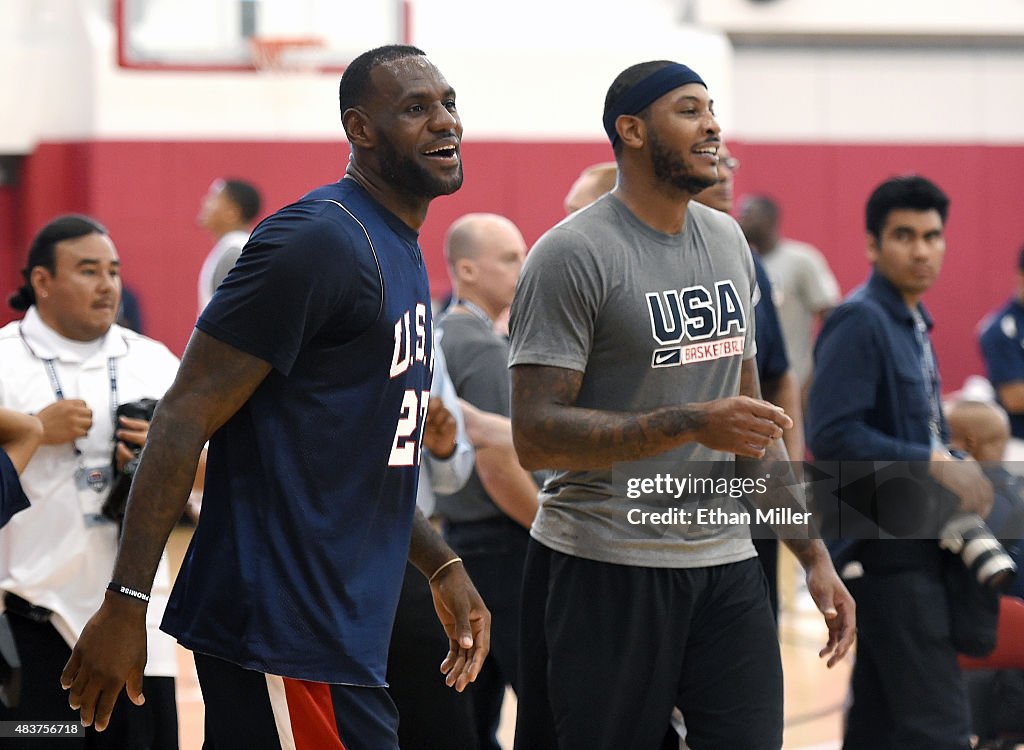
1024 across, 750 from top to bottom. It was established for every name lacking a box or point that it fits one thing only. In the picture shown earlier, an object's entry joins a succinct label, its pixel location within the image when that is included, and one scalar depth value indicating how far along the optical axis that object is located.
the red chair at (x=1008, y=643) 9.37
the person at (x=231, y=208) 16.22
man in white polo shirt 8.12
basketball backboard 22.37
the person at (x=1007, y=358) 13.83
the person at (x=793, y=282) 21.02
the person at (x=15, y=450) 7.68
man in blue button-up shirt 8.39
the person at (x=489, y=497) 9.17
